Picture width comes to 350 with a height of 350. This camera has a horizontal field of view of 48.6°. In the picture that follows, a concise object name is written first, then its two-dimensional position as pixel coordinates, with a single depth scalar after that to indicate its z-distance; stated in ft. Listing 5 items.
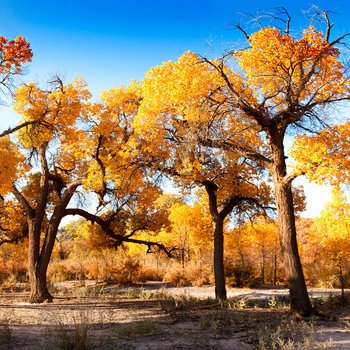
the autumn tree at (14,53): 36.04
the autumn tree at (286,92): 33.99
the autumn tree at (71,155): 45.50
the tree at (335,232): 59.41
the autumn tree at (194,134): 37.50
